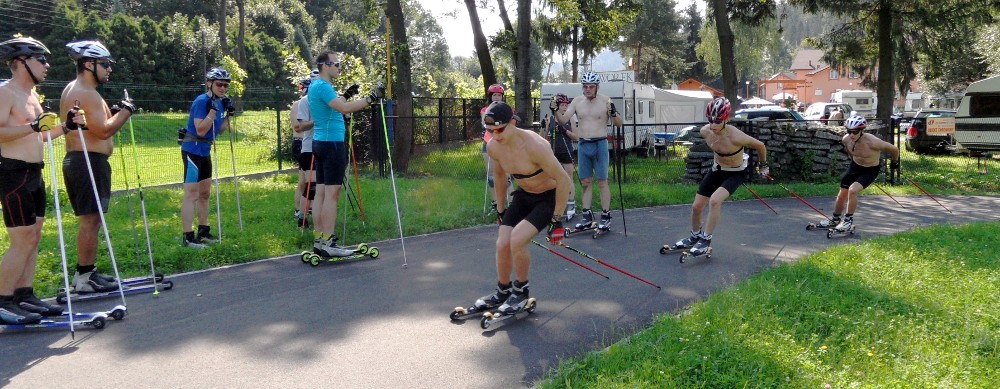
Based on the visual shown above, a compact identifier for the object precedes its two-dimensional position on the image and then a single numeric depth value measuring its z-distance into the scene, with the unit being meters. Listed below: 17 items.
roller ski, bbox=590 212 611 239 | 10.06
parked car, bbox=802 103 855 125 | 38.98
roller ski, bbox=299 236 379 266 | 8.07
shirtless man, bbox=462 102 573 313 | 5.77
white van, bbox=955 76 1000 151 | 22.67
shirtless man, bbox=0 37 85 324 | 5.40
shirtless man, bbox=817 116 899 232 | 10.15
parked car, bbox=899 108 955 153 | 25.00
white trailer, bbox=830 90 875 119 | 52.44
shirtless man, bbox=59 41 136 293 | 6.11
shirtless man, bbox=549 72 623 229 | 10.20
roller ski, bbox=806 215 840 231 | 10.20
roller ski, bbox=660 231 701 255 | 8.62
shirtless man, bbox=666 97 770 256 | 8.39
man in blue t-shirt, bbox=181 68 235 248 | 8.45
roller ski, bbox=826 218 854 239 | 10.00
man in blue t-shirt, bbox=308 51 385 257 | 8.03
